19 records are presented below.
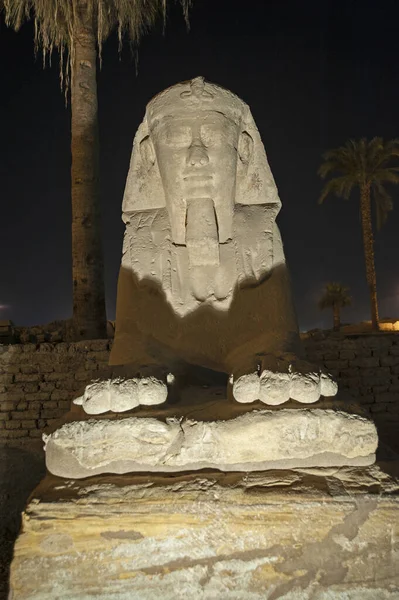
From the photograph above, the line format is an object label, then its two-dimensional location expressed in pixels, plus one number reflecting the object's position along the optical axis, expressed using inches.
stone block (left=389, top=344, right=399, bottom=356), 207.2
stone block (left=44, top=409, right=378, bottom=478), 57.6
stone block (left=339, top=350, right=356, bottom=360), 208.5
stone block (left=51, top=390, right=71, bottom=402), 191.3
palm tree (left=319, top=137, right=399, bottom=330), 485.7
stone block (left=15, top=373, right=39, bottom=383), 192.1
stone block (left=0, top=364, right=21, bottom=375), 192.5
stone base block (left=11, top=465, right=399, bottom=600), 54.0
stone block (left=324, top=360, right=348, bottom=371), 208.7
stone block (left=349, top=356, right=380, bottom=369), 208.1
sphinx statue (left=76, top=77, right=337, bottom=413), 83.8
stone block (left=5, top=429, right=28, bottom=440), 183.8
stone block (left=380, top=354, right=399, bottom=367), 206.8
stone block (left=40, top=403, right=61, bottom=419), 188.5
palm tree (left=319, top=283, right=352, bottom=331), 725.9
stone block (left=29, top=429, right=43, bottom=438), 183.4
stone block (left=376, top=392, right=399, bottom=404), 206.7
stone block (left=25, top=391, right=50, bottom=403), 190.7
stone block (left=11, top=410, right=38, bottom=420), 187.6
